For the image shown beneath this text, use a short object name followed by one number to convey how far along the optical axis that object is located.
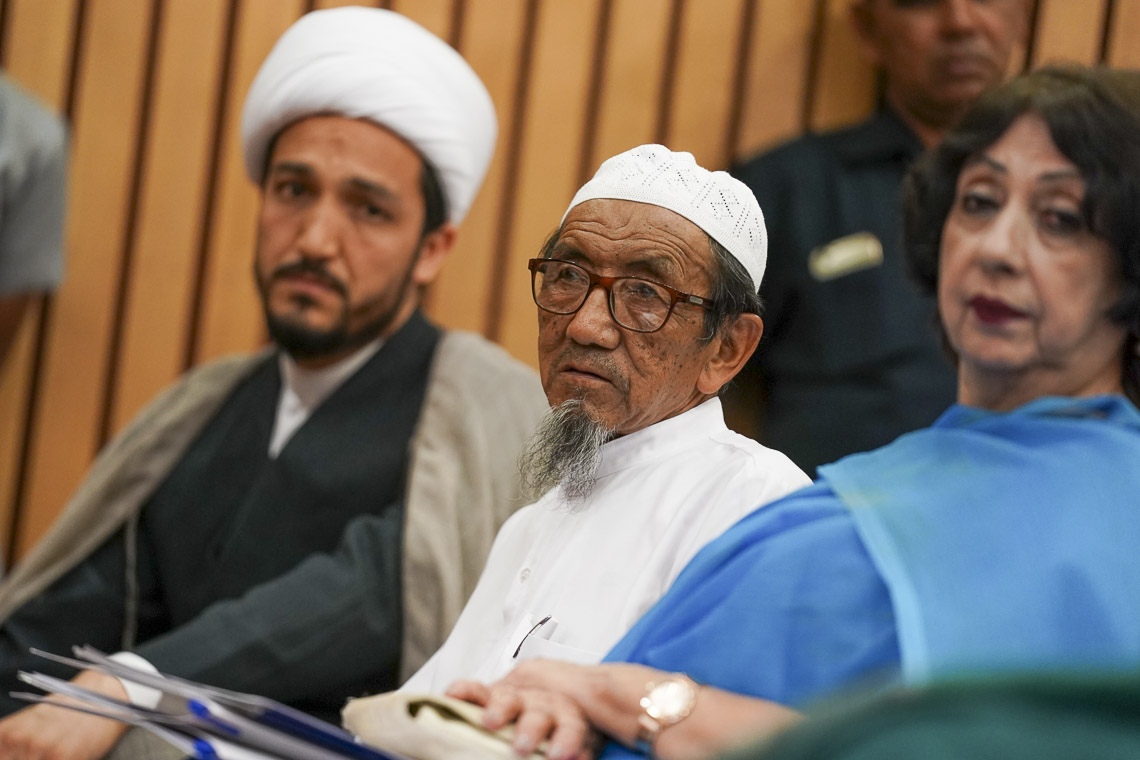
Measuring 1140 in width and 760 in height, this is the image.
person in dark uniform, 4.55
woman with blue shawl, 3.99
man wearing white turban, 4.72
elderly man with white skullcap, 4.08
